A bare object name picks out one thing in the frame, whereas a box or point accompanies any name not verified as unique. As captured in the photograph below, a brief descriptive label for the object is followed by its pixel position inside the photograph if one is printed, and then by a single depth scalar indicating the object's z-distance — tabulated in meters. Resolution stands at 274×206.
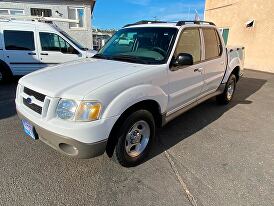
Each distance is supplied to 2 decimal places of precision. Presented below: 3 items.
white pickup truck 2.36
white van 7.25
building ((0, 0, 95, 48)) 13.11
